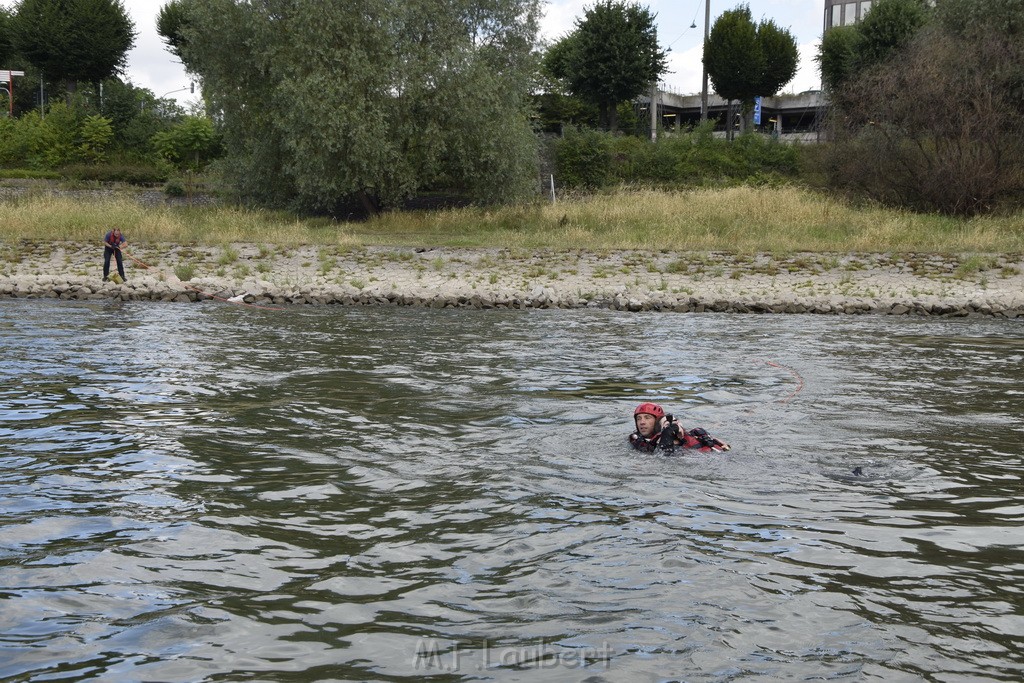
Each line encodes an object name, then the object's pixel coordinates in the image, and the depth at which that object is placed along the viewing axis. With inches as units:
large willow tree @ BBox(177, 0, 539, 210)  1542.8
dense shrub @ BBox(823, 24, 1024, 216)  1542.8
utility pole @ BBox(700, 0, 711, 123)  2428.5
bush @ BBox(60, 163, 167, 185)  2098.9
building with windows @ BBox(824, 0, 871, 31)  3953.0
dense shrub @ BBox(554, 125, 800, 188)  2116.1
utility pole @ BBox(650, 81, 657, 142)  2555.9
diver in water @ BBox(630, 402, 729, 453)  435.2
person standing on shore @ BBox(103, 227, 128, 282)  1105.4
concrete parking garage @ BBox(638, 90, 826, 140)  2920.8
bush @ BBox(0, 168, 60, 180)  2065.7
